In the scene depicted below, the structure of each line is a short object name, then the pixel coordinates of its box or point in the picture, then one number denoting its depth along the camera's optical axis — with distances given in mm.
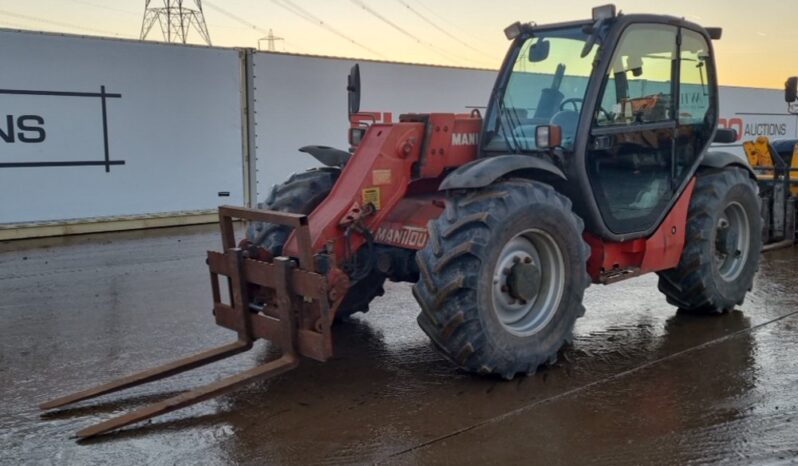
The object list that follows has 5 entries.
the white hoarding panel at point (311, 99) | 12398
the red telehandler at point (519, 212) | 4203
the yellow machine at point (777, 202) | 9312
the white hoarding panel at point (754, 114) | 19281
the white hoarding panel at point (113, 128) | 10406
